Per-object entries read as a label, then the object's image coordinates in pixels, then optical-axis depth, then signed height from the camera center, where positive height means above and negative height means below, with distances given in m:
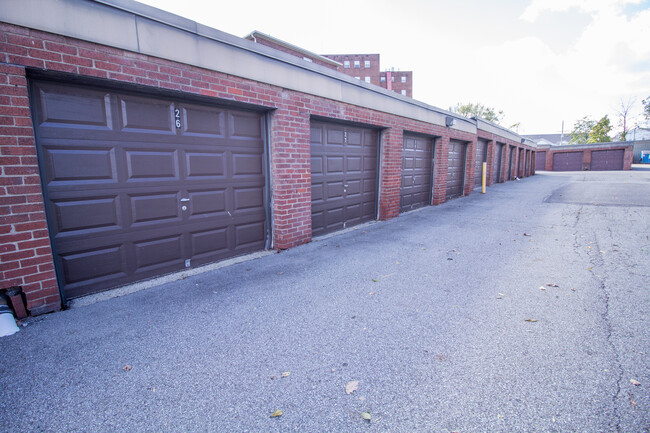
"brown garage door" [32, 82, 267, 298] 3.38 -0.10
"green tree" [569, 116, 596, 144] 50.34 +6.53
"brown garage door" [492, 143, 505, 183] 17.85 +0.40
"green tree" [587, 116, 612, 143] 45.28 +5.64
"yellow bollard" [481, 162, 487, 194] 13.55 -0.32
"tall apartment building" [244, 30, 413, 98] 56.53 +18.87
